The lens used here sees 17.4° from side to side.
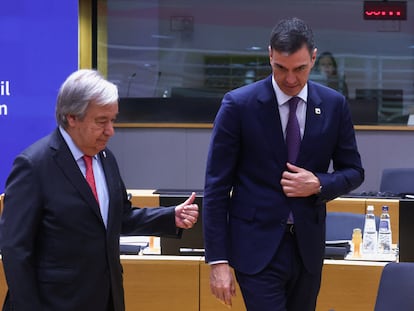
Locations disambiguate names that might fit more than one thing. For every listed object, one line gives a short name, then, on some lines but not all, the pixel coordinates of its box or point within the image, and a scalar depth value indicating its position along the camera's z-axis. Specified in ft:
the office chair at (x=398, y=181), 35.83
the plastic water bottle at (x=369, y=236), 23.72
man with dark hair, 15.16
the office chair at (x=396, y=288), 15.58
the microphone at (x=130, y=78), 52.64
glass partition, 52.13
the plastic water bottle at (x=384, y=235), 23.87
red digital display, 50.20
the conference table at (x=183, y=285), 20.64
